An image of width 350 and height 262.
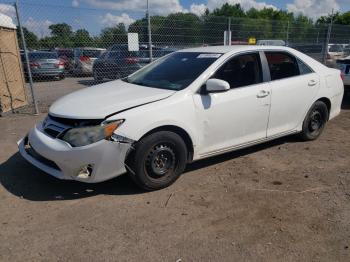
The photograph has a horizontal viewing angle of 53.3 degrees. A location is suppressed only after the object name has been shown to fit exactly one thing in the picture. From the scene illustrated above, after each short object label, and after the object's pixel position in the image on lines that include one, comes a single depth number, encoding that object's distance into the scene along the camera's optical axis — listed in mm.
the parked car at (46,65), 13508
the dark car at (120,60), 10126
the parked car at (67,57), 11837
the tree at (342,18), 71050
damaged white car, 3596
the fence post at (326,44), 13091
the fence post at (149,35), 8719
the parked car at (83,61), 13067
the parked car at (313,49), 13719
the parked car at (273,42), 11828
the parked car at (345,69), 8505
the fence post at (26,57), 7227
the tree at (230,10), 92606
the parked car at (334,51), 14184
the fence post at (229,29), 10430
